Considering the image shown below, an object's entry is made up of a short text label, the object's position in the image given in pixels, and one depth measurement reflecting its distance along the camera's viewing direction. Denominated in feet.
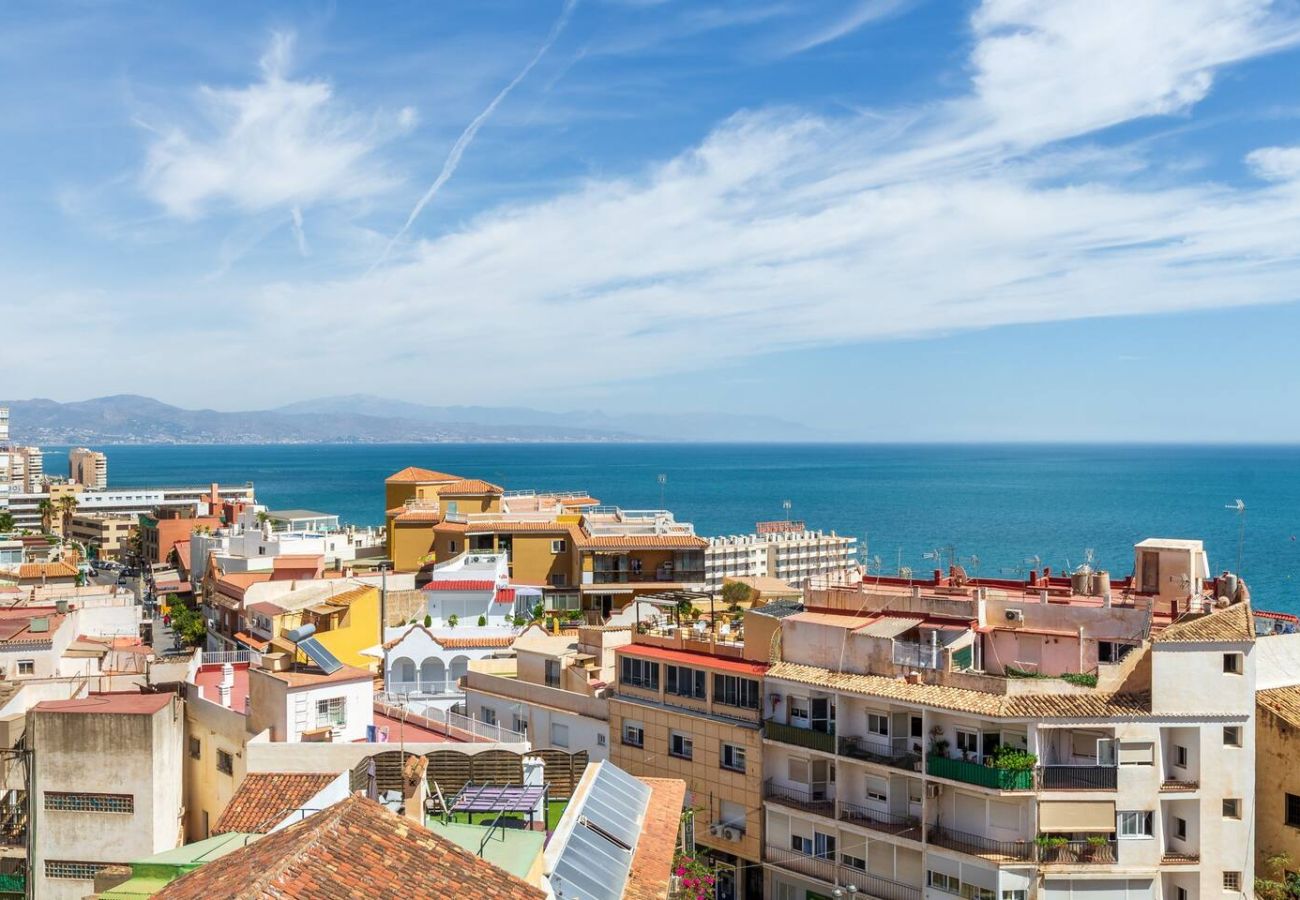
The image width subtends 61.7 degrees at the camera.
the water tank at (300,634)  116.37
